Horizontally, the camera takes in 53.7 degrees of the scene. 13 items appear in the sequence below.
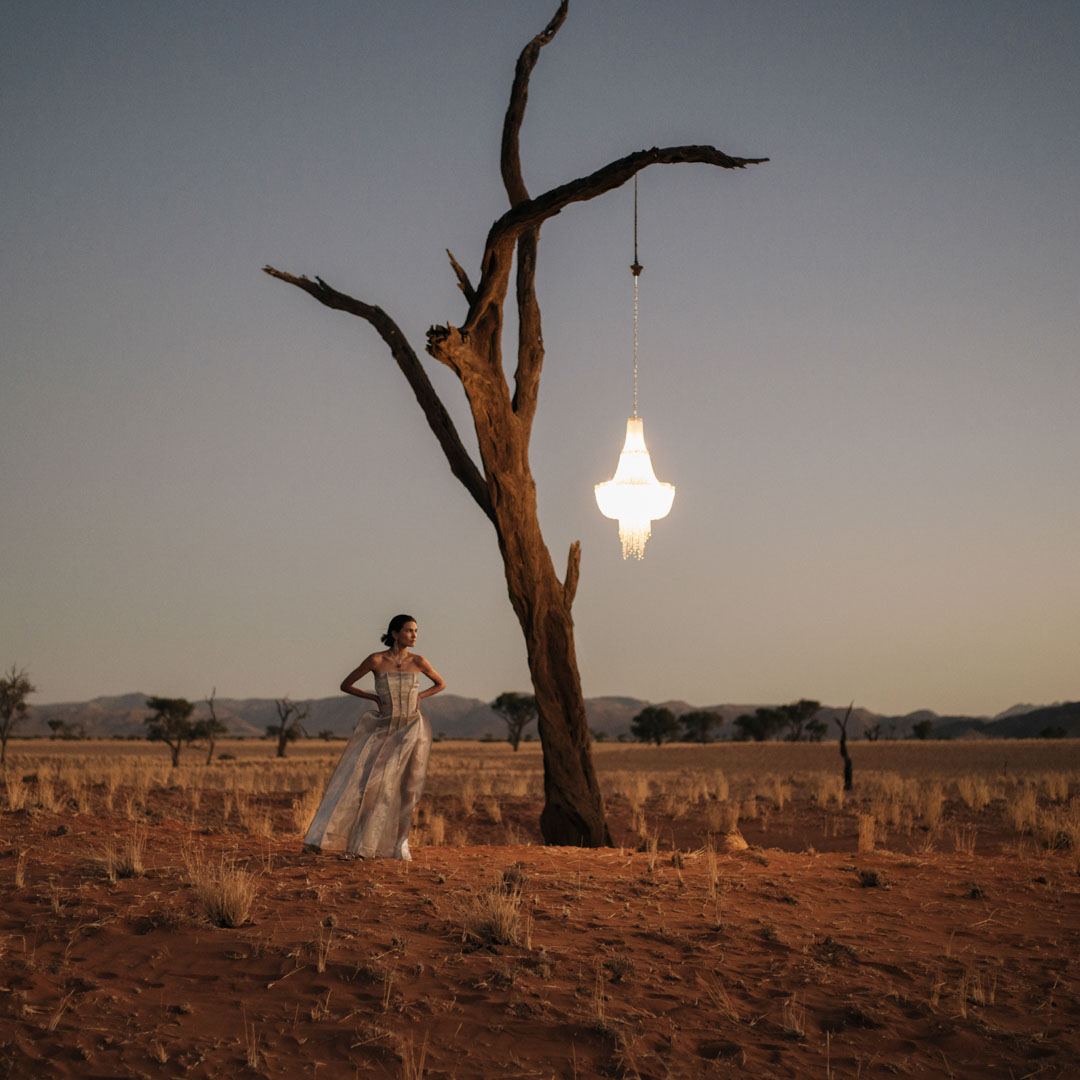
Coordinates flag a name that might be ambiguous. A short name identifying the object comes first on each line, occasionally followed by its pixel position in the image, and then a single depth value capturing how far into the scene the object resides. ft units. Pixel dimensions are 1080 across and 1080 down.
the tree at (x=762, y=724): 271.69
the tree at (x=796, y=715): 273.95
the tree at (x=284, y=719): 128.77
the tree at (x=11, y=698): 128.88
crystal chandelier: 35.04
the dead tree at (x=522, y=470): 37.76
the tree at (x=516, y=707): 251.19
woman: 30.19
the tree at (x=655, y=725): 281.54
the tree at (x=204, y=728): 206.80
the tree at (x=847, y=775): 82.10
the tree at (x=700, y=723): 290.97
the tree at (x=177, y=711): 201.65
